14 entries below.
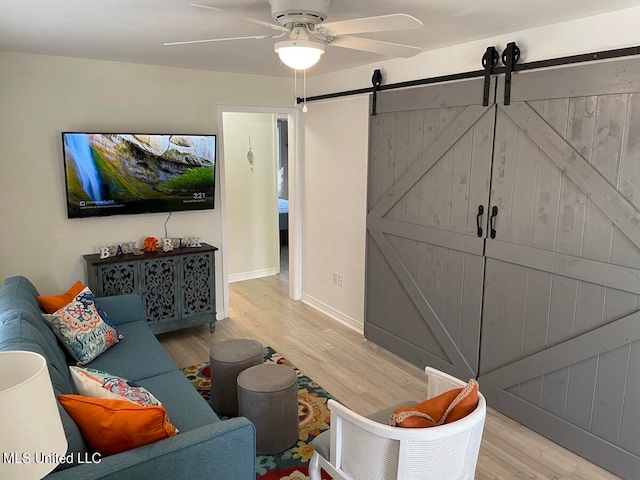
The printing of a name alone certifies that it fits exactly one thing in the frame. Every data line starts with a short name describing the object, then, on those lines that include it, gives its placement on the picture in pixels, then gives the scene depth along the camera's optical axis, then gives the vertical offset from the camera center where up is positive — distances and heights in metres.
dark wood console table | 4.09 -1.00
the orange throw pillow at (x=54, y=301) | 3.17 -0.89
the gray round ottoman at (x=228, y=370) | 3.11 -1.29
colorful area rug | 2.66 -1.64
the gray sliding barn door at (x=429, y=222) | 3.37 -0.39
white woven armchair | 1.68 -1.02
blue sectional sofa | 1.68 -1.04
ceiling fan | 2.05 +0.64
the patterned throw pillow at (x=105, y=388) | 1.98 -0.91
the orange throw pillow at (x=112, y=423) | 1.77 -0.94
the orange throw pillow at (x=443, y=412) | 1.77 -0.90
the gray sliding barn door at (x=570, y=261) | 2.58 -0.52
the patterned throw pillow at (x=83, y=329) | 2.93 -1.00
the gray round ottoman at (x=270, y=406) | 2.74 -1.35
